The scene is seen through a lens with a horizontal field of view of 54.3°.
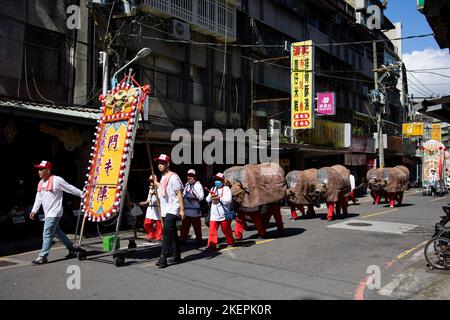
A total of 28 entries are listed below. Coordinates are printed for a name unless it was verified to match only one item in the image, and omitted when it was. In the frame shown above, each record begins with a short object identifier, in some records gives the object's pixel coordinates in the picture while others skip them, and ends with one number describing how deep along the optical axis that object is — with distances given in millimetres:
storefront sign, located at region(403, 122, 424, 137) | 42375
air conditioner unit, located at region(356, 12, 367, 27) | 38344
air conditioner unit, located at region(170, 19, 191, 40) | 17845
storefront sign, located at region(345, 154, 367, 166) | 32688
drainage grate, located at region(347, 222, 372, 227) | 13821
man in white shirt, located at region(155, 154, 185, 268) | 7887
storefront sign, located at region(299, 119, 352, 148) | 27547
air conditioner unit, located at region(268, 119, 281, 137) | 24291
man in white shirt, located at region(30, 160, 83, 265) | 8336
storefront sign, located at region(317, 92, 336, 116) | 25934
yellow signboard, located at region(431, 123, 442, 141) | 52375
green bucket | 8032
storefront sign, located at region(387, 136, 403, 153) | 42097
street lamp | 13952
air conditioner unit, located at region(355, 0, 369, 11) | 38656
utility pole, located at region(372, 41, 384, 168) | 28222
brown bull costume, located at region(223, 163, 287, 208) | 10922
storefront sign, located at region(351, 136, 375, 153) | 34244
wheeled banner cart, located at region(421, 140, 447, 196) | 29781
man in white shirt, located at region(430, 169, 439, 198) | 29156
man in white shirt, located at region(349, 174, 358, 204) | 21812
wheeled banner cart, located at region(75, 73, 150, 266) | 8000
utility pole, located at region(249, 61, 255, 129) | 23461
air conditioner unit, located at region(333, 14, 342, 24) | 34719
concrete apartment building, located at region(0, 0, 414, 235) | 13055
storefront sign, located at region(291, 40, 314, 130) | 23594
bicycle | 7781
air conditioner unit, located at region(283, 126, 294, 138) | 25334
